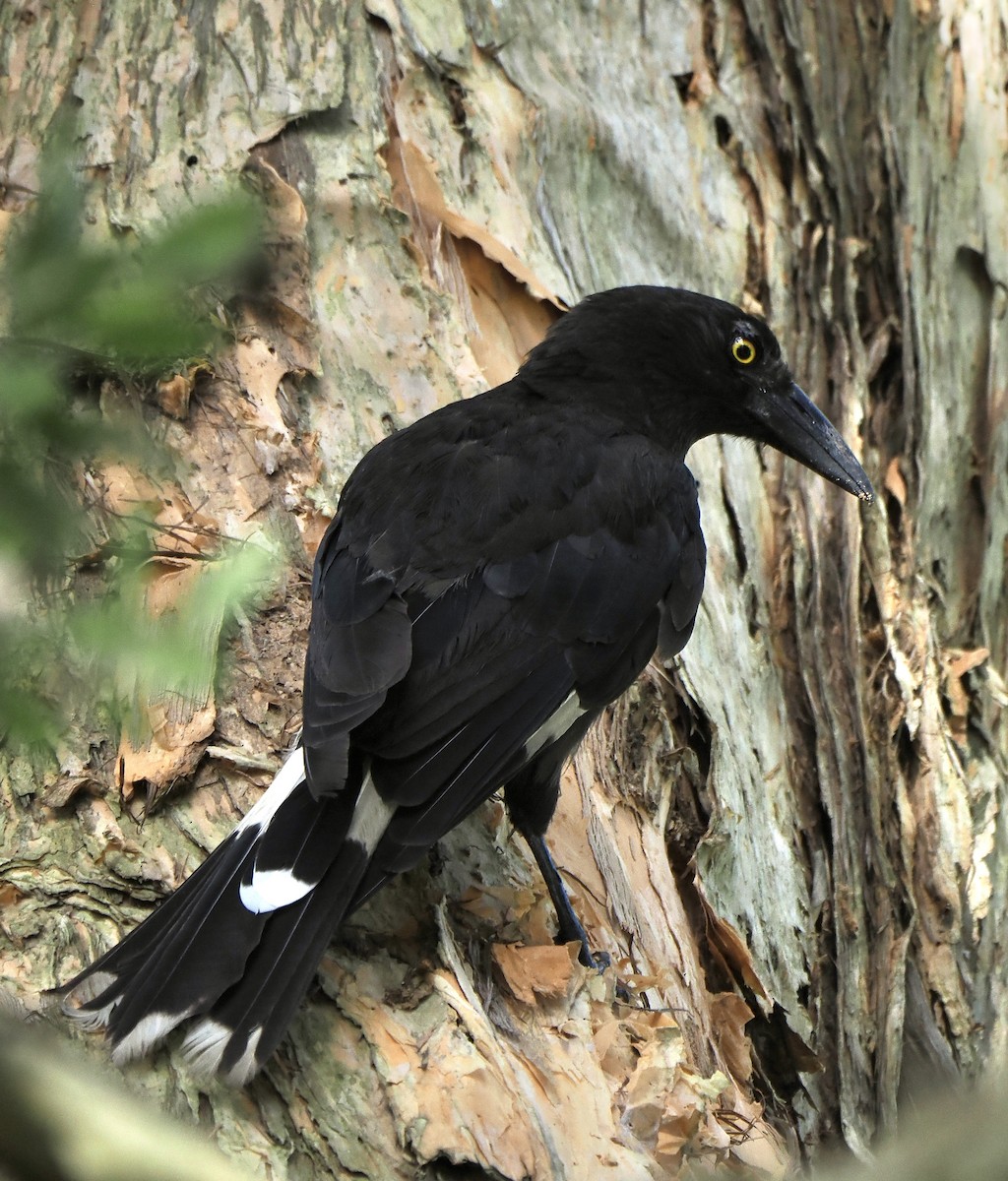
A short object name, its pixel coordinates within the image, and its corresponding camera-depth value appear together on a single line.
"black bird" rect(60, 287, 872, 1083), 8.32
